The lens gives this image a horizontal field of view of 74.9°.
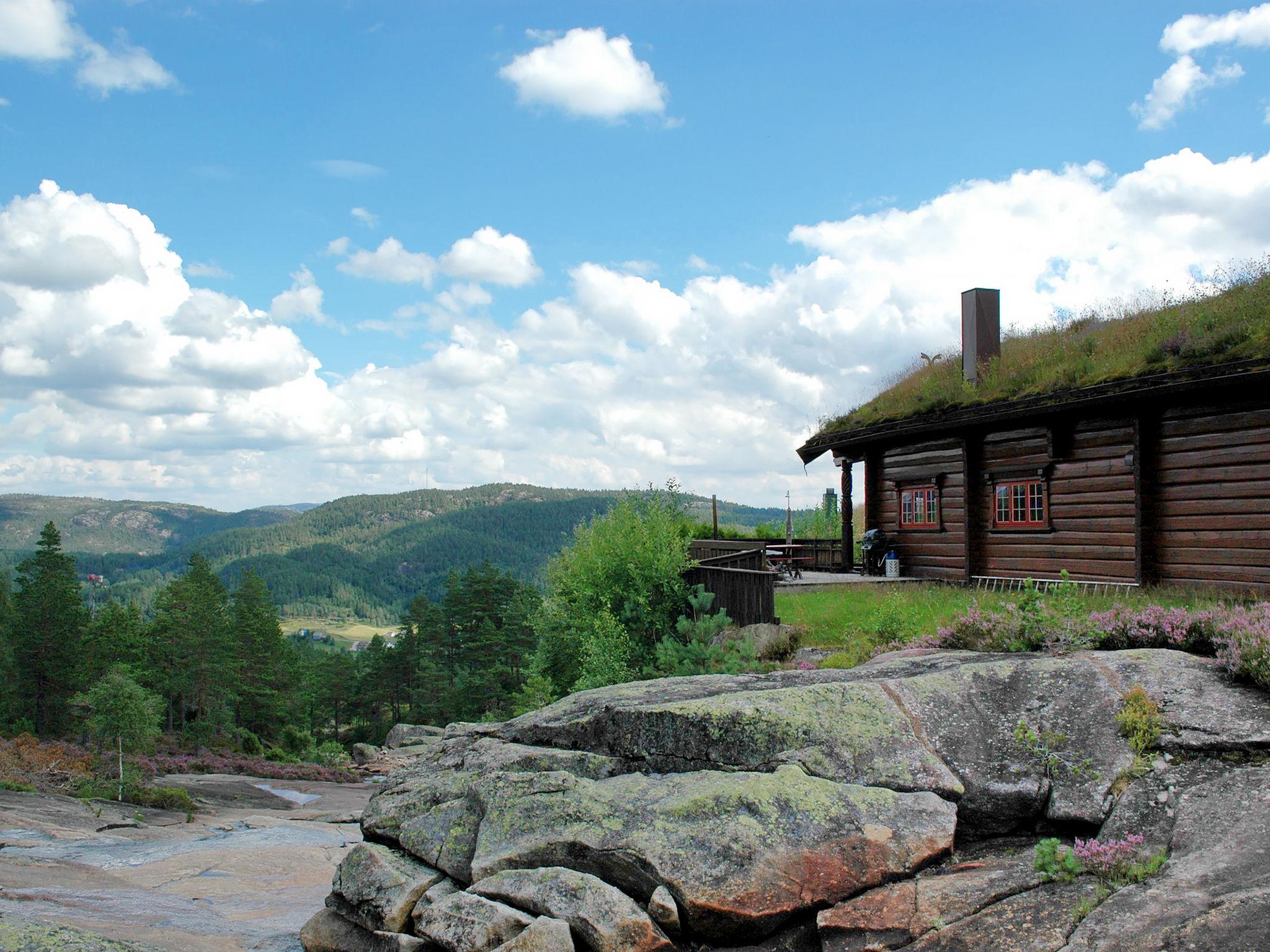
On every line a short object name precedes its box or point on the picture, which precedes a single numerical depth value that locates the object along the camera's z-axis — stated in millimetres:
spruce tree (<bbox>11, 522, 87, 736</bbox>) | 51562
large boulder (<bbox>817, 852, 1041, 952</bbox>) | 5180
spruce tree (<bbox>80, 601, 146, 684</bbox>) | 51469
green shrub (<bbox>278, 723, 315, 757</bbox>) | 59688
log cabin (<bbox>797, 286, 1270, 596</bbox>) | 14945
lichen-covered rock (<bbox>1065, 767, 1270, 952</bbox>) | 4035
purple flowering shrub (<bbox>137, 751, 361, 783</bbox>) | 41094
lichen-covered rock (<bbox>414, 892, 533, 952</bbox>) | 6098
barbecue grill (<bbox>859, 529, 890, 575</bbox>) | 23578
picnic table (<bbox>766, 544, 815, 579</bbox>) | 26042
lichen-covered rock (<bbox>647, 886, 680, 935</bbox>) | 5863
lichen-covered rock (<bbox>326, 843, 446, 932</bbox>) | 7059
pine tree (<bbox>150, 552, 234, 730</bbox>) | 54562
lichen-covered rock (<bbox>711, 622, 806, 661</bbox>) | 15328
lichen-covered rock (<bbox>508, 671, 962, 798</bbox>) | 6508
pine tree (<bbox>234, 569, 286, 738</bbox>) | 59656
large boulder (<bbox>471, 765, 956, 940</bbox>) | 5762
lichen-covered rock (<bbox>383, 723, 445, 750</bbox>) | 54906
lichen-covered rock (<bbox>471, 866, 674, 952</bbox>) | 5871
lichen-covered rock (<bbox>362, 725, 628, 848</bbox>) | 7715
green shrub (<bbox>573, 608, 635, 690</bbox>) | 19156
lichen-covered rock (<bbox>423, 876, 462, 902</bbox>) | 6965
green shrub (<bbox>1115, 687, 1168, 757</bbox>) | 6145
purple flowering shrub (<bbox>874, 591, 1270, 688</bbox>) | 6801
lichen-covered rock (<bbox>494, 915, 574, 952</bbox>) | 5762
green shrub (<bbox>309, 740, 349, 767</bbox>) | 51281
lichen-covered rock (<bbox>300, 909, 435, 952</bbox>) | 6898
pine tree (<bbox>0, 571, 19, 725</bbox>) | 51531
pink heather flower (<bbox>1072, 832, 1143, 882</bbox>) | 5016
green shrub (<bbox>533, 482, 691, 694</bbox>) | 20656
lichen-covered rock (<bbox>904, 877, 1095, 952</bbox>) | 4633
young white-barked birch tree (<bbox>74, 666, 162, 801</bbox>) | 35562
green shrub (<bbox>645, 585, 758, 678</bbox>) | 14430
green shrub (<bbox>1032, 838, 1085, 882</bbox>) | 5152
